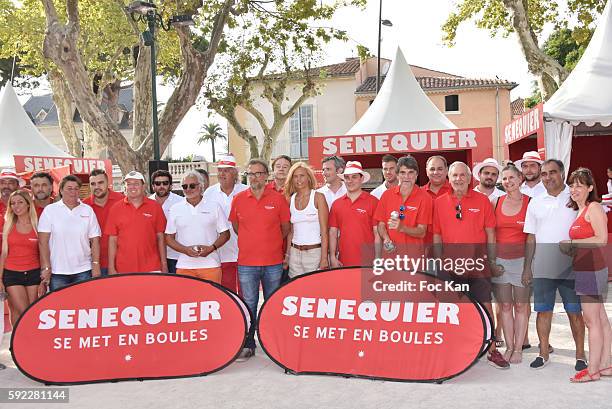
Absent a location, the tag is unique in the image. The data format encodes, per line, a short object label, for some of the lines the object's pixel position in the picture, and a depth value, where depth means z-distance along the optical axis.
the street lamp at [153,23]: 13.09
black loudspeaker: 12.59
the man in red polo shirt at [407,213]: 5.38
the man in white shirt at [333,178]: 6.42
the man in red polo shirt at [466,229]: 5.20
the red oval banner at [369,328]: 4.87
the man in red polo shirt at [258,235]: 5.66
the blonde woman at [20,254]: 5.81
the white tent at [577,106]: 9.40
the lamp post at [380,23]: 22.89
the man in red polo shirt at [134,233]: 5.74
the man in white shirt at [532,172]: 6.35
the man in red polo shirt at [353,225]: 5.75
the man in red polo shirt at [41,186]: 6.53
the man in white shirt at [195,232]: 5.78
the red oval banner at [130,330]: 5.16
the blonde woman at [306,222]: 5.68
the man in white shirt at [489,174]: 5.85
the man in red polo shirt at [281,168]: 6.31
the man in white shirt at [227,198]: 6.58
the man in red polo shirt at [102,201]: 6.06
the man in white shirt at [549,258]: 4.99
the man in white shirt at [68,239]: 5.71
